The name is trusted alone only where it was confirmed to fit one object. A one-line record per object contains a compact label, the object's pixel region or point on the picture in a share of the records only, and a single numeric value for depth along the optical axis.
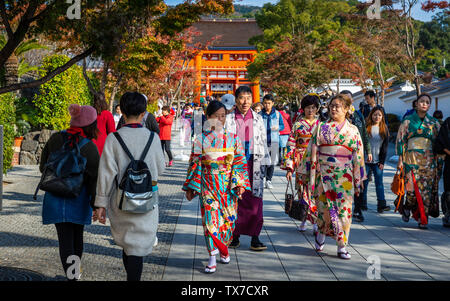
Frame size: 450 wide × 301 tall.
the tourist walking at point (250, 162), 5.63
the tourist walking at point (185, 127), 19.82
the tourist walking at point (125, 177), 3.65
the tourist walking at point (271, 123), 8.07
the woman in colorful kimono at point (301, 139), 6.34
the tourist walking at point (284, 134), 10.29
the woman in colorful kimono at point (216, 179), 4.86
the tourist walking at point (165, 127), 13.34
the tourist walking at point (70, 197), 3.93
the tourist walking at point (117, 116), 13.22
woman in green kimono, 6.86
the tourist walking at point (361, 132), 7.49
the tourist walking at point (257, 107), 11.25
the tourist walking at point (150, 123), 7.74
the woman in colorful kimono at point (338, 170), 5.27
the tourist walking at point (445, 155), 6.64
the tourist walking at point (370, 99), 8.31
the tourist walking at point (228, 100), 6.27
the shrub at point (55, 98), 13.88
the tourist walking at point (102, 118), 6.32
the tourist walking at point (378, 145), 7.80
